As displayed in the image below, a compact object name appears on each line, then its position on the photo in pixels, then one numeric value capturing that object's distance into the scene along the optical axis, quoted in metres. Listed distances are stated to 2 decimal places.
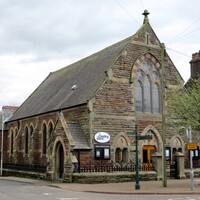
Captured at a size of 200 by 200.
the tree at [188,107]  22.88
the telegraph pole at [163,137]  22.19
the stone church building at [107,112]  28.64
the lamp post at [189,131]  20.24
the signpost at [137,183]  21.08
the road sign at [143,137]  21.25
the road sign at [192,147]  21.17
